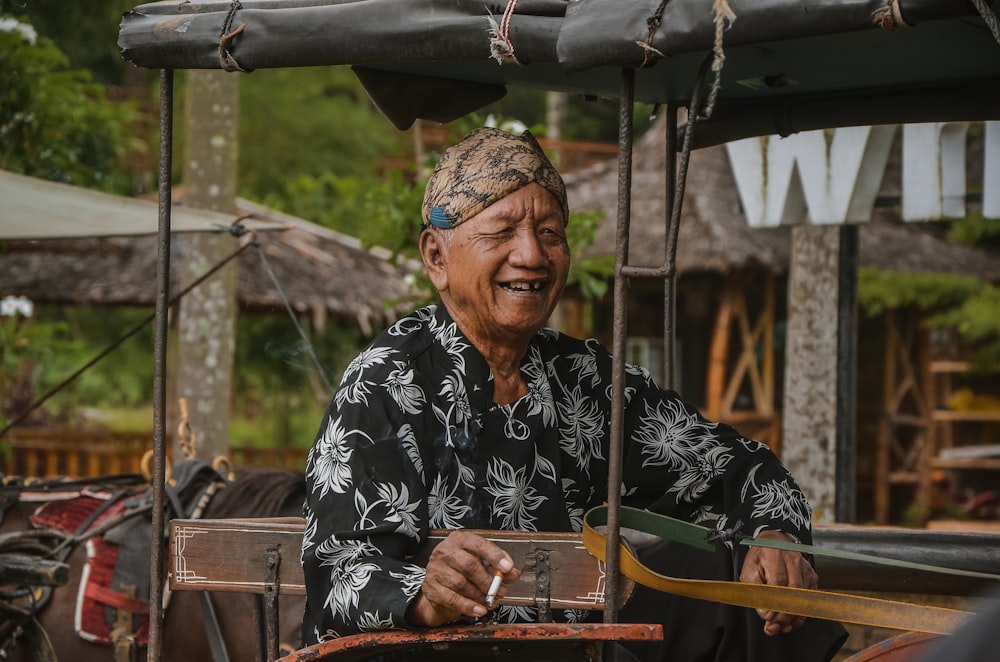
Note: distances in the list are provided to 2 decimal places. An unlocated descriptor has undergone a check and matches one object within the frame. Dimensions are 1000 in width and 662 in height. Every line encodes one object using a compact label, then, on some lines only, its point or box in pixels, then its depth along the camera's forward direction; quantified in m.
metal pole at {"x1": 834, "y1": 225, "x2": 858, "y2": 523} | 6.34
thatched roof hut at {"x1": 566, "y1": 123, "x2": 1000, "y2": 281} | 11.13
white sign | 6.23
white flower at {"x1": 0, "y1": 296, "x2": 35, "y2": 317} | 7.70
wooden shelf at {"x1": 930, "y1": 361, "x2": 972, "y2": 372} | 11.96
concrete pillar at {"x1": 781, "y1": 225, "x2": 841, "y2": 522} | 7.45
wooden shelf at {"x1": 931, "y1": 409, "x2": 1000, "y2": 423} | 11.68
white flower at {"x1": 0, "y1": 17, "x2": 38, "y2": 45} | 7.15
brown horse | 3.93
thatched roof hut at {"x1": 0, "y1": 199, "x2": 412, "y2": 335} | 10.62
